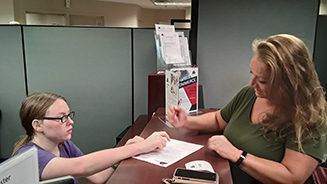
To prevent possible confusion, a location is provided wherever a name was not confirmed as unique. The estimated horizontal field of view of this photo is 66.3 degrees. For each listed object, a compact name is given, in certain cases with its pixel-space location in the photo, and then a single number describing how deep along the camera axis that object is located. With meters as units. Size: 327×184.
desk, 0.83
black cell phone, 0.81
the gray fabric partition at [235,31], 2.12
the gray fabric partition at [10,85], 2.53
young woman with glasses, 1.00
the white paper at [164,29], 1.70
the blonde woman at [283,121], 0.91
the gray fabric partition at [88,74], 2.55
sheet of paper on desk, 0.97
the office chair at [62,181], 0.70
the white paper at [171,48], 1.68
